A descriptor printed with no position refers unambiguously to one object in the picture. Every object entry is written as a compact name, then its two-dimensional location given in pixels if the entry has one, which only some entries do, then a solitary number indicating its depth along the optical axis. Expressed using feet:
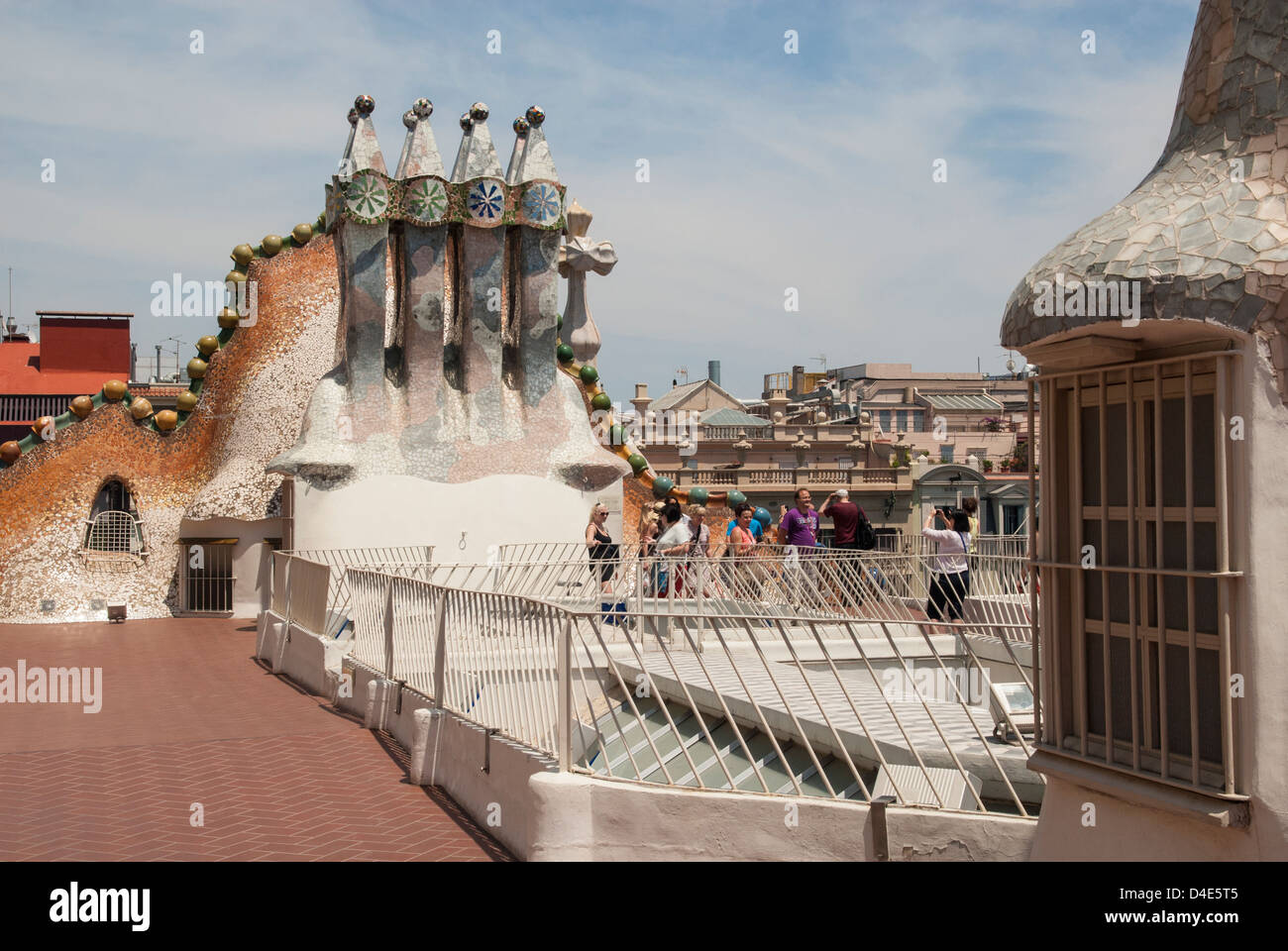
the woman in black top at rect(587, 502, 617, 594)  40.73
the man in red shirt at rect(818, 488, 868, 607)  46.26
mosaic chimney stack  61.36
